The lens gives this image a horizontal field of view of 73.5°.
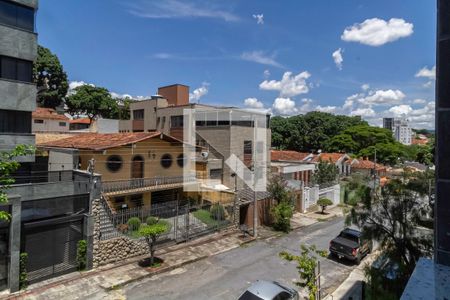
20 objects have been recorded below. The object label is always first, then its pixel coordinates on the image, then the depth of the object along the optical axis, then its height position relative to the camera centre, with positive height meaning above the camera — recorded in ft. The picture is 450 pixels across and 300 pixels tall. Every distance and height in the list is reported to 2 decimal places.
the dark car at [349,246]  54.28 -17.33
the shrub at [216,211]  67.20 -13.47
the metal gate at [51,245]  41.81 -13.95
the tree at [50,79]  148.56 +35.83
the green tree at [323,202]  91.81 -15.30
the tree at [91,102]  155.02 +25.02
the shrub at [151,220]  53.86 -12.68
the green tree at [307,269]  32.46 -12.70
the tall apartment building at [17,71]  49.34 +13.15
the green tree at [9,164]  26.86 -1.41
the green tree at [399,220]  34.04 -8.29
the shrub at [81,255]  45.96 -16.13
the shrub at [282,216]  72.13 -15.48
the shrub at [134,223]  52.44 -12.89
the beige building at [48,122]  114.93 +10.81
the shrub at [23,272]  40.16 -16.56
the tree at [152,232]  47.01 -12.81
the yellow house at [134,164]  67.62 -3.42
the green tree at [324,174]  110.63 -8.17
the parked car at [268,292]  34.24 -16.35
